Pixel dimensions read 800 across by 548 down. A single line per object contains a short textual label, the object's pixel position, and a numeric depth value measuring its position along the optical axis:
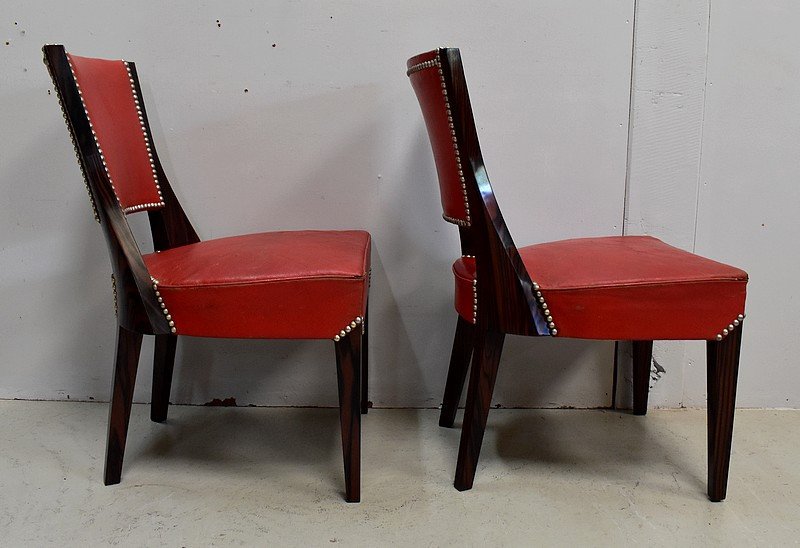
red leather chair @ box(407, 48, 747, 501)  1.27
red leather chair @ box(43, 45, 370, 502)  1.28
